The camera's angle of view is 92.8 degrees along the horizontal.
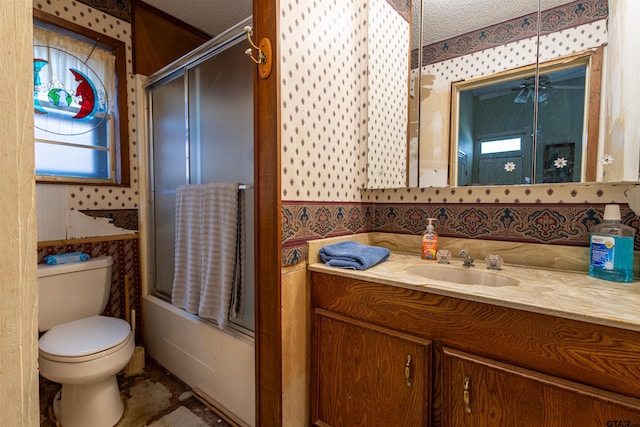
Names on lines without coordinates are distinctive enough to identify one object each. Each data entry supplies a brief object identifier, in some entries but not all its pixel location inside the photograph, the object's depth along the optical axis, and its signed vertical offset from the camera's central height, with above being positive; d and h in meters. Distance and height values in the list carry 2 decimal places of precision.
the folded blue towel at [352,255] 1.12 -0.21
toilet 1.29 -0.64
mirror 0.99 +0.56
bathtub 1.34 -0.79
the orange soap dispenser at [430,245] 1.32 -0.19
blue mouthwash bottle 0.94 -0.15
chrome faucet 1.20 -0.23
